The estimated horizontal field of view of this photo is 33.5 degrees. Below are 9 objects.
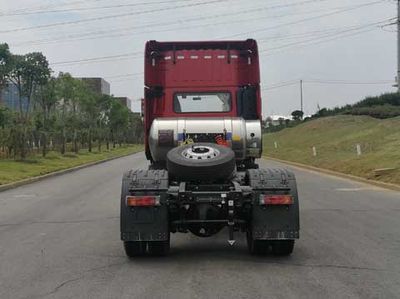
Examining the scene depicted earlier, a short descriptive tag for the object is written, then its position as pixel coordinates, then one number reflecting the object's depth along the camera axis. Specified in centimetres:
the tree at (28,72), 4453
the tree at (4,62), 4031
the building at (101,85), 9790
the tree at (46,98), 4958
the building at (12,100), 6751
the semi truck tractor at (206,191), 838
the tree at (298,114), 9478
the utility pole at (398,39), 5438
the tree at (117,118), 7759
